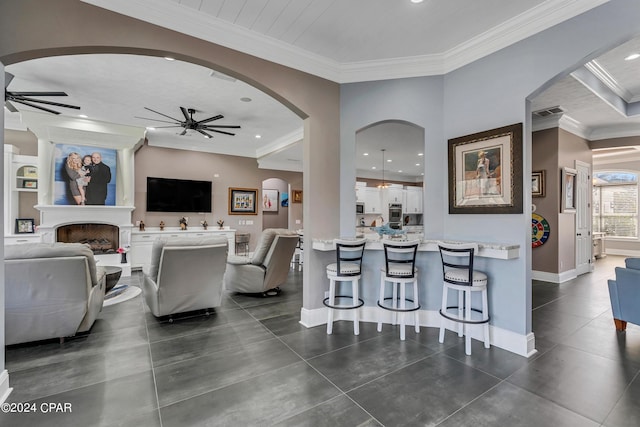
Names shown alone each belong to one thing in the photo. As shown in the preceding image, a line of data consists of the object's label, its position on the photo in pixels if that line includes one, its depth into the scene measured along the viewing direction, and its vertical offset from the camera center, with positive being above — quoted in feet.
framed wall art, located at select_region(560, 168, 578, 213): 18.40 +1.38
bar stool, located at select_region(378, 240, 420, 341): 10.00 -2.22
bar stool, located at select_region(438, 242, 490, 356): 9.08 -2.37
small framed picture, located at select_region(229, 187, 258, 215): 26.99 +1.11
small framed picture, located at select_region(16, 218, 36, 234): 18.74 -0.80
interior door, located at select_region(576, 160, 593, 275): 19.79 -0.45
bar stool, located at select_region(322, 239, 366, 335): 10.44 -2.25
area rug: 14.21 -4.29
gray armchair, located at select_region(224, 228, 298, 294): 14.94 -2.69
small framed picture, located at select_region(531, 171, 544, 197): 18.69 +1.82
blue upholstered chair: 9.84 -2.91
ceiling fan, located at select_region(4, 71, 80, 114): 12.67 +5.28
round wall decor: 18.56 -1.19
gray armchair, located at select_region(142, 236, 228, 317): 10.96 -2.43
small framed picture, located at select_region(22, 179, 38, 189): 18.85 +1.97
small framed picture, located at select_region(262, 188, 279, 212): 34.99 +1.51
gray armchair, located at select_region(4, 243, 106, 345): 8.60 -2.37
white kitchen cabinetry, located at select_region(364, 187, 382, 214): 33.78 +1.34
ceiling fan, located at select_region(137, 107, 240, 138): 16.17 +5.25
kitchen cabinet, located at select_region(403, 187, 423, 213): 36.32 +1.53
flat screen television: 23.16 +1.47
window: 29.09 +0.87
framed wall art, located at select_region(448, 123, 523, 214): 9.32 +1.38
